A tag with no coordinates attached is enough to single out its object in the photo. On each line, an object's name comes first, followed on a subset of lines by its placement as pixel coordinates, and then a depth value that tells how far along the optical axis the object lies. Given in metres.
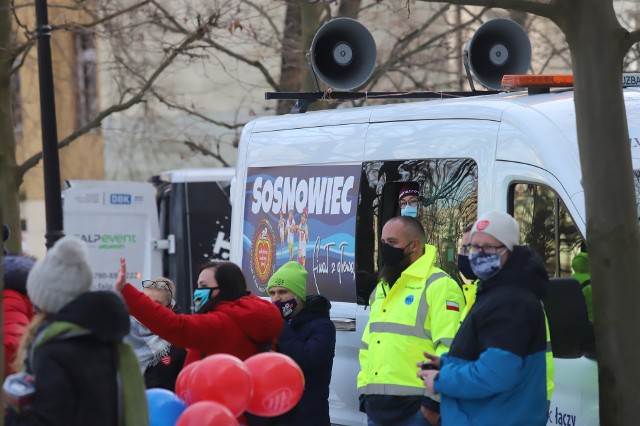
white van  11.78
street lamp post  21.32
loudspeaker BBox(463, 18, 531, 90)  17.20
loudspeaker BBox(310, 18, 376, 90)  17.30
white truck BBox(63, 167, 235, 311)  28.53
